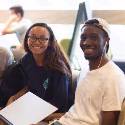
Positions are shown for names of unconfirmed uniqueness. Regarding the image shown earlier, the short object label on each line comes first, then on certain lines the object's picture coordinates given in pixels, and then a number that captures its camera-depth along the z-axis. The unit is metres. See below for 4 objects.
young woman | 2.73
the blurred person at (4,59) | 3.04
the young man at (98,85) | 2.05
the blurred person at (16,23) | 5.30
